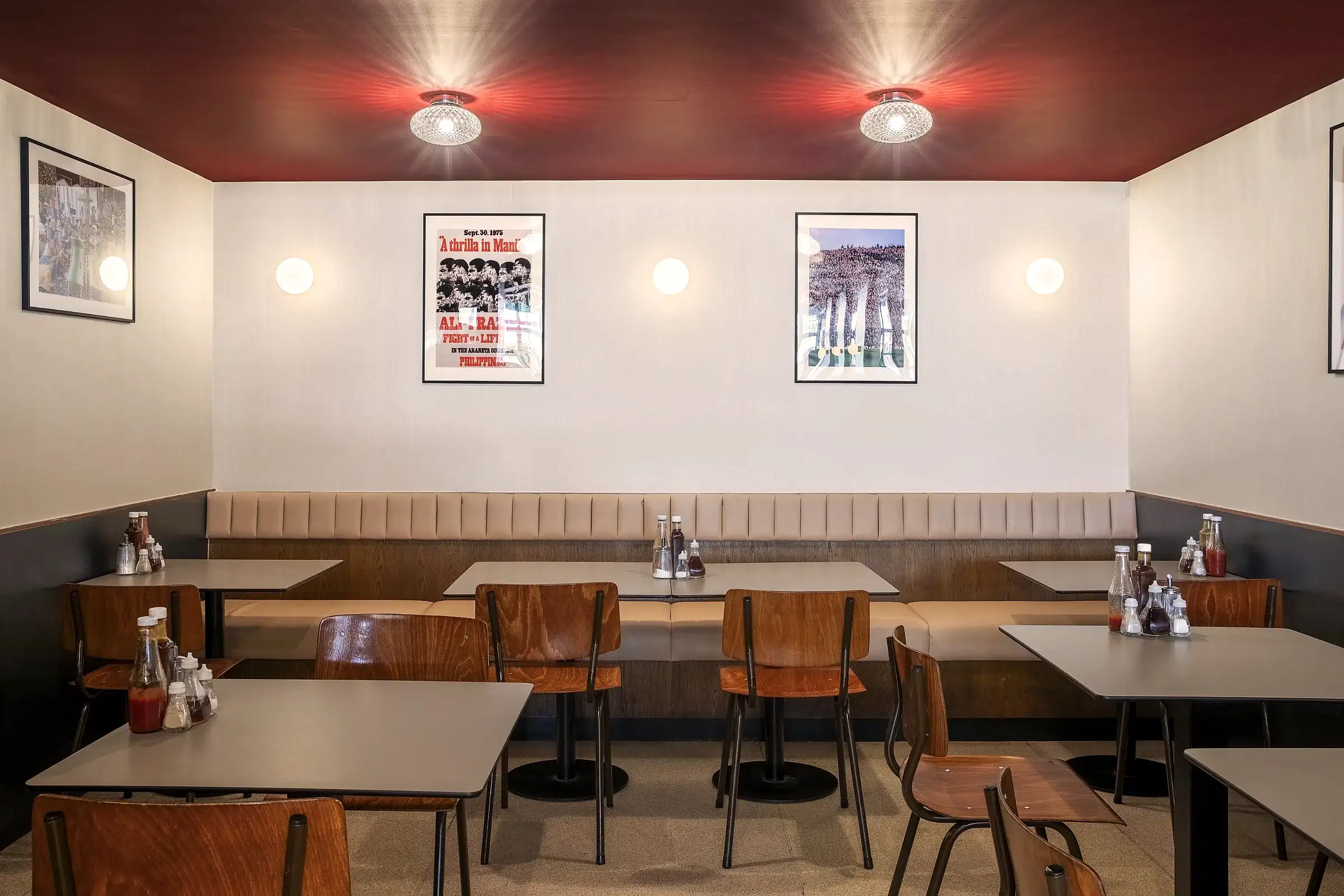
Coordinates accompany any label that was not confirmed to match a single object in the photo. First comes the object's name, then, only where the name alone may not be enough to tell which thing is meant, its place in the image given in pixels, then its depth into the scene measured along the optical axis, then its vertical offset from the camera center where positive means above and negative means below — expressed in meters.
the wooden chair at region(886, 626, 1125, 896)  2.48 -0.90
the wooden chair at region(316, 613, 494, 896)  2.79 -0.58
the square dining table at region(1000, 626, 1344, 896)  2.25 -0.60
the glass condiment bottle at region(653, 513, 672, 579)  4.09 -0.48
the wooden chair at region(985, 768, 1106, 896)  1.39 -0.61
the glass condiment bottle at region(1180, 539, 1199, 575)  4.27 -0.48
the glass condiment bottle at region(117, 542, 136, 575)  4.11 -0.50
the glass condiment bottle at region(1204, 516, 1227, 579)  4.17 -0.47
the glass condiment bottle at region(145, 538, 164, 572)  4.22 -0.50
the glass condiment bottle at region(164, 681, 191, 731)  2.16 -0.58
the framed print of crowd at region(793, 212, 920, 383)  5.27 +0.75
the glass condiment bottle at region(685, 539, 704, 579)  4.13 -0.52
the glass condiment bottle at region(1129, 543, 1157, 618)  3.38 -0.44
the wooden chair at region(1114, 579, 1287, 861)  3.47 -0.55
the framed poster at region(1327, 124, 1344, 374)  3.78 +0.69
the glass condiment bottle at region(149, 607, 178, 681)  2.22 -0.47
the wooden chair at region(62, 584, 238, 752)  3.58 -0.65
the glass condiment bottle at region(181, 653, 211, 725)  2.20 -0.56
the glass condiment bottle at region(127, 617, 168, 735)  2.13 -0.54
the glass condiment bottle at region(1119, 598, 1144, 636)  3.10 -0.54
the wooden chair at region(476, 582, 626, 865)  3.53 -0.67
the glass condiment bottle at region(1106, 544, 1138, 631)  3.19 -0.47
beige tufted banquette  5.18 -0.40
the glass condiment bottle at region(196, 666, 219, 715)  2.25 -0.55
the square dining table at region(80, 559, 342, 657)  3.89 -0.56
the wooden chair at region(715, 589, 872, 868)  3.41 -0.66
